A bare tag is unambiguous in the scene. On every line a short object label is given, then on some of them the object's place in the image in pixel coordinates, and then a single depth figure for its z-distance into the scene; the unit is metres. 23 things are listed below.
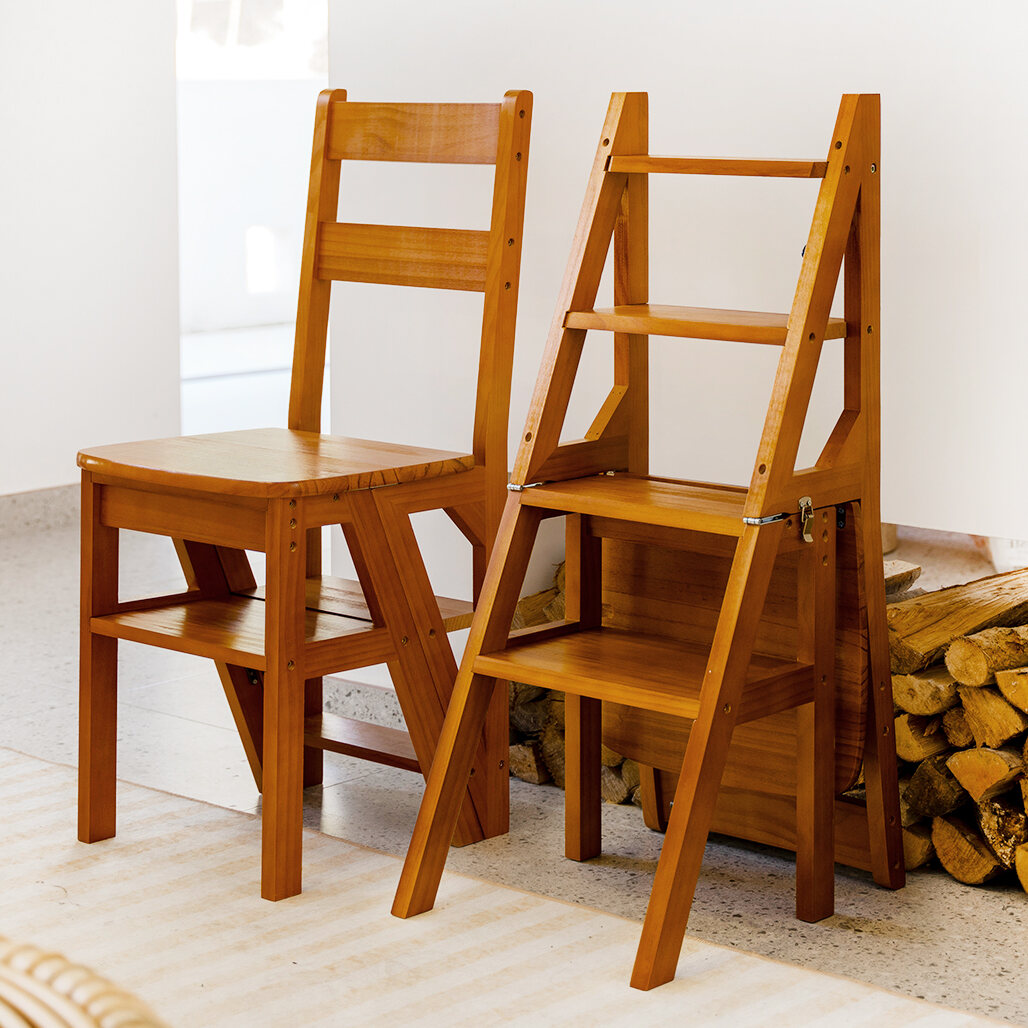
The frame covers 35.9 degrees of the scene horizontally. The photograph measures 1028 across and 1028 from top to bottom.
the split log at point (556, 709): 2.64
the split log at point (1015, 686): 2.14
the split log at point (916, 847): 2.27
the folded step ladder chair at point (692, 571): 1.85
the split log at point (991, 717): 2.17
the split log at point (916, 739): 2.25
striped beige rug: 1.79
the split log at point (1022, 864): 2.17
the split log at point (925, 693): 2.23
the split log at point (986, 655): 2.16
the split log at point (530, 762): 2.67
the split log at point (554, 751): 2.63
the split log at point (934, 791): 2.24
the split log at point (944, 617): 2.27
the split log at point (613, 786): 2.56
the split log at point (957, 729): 2.23
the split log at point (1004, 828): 2.19
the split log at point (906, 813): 2.27
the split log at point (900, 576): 2.54
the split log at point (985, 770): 2.17
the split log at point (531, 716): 2.66
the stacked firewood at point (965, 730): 2.17
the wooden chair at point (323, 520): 2.06
